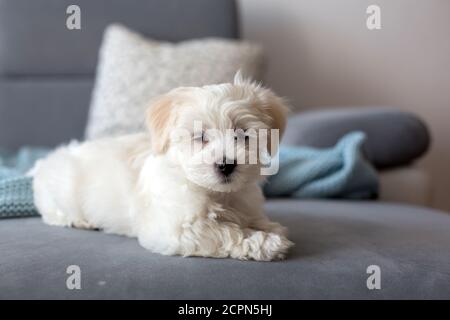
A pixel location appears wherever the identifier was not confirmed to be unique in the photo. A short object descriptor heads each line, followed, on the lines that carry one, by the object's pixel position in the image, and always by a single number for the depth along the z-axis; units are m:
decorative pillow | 2.37
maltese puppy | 1.28
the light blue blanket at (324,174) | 2.06
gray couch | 1.14
